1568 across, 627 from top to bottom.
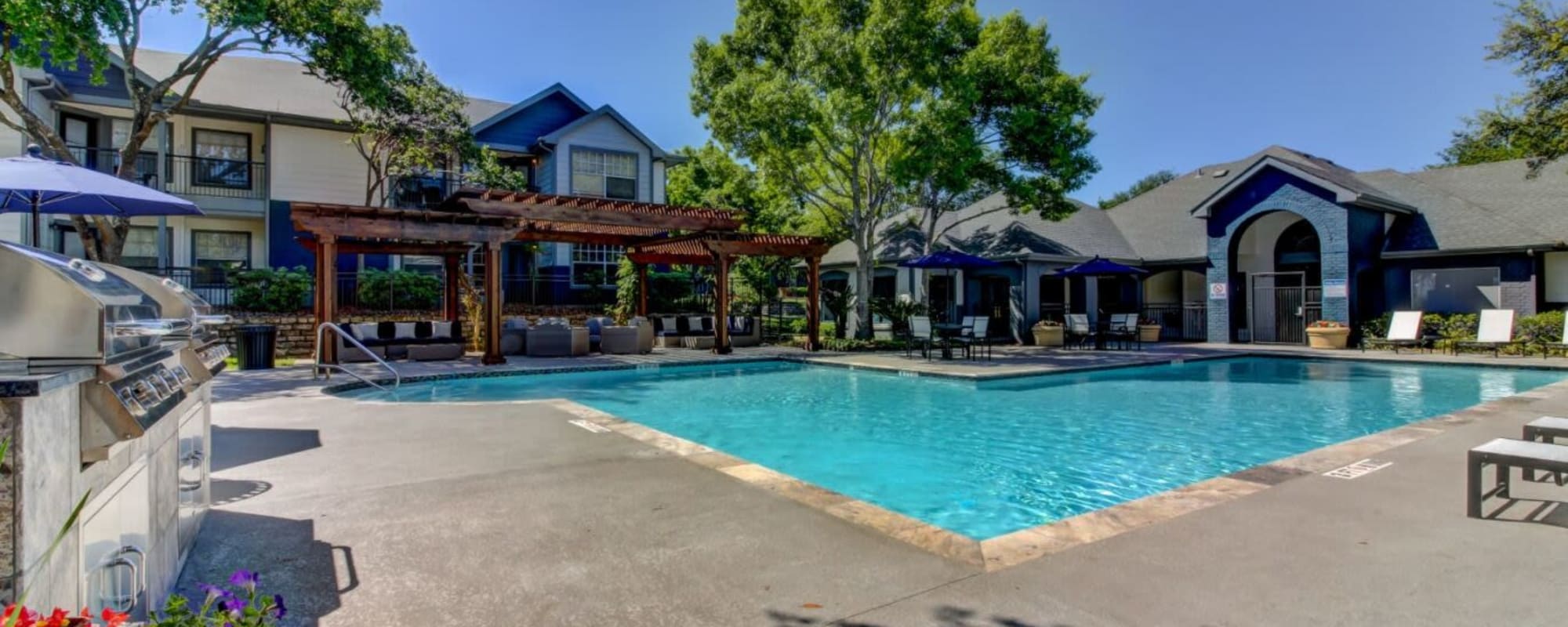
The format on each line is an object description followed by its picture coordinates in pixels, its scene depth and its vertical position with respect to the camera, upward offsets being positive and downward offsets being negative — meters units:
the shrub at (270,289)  16.50 +0.76
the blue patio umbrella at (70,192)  5.42 +1.14
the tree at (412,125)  17.02 +4.63
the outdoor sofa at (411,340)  14.41 -0.35
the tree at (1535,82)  13.62 +4.46
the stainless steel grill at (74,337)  1.79 -0.03
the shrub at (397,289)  18.36 +0.83
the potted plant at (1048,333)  19.69 -0.41
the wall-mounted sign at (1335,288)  17.91 +0.66
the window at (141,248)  18.21 +1.90
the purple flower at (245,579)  1.85 -0.66
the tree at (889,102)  15.58 +4.87
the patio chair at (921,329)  15.14 -0.22
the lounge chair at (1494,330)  15.18 -0.32
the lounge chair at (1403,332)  16.58 -0.36
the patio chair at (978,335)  15.55 -0.36
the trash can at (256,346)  12.70 -0.40
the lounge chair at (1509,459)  3.85 -0.76
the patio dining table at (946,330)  15.23 -0.25
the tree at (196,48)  11.24 +4.76
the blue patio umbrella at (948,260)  16.59 +1.31
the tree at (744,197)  19.67 +3.74
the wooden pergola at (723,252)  16.51 +1.63
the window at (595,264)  22.41 +1.74
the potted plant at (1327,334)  17.67 -0.43
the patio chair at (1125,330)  17.86 -0.31
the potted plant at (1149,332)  21.02 -0.43
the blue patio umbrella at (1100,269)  17.94 +1.19
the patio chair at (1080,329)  18.14 -0.28
